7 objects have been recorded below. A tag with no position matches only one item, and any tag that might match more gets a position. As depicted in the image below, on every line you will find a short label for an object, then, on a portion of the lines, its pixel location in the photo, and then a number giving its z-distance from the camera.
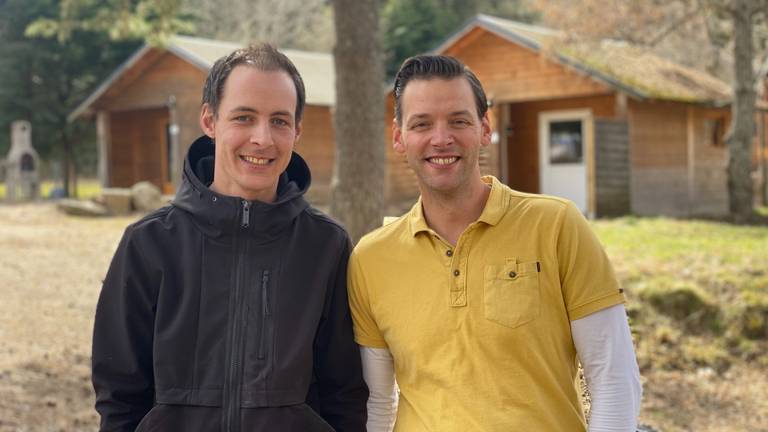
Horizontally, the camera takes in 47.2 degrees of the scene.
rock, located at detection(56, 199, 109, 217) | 20.12
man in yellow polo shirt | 2.61
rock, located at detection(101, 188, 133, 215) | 20.62
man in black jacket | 2.66
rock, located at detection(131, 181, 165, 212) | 20.92
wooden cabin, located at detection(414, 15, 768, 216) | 18.00
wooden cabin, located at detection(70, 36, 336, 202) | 22.98
